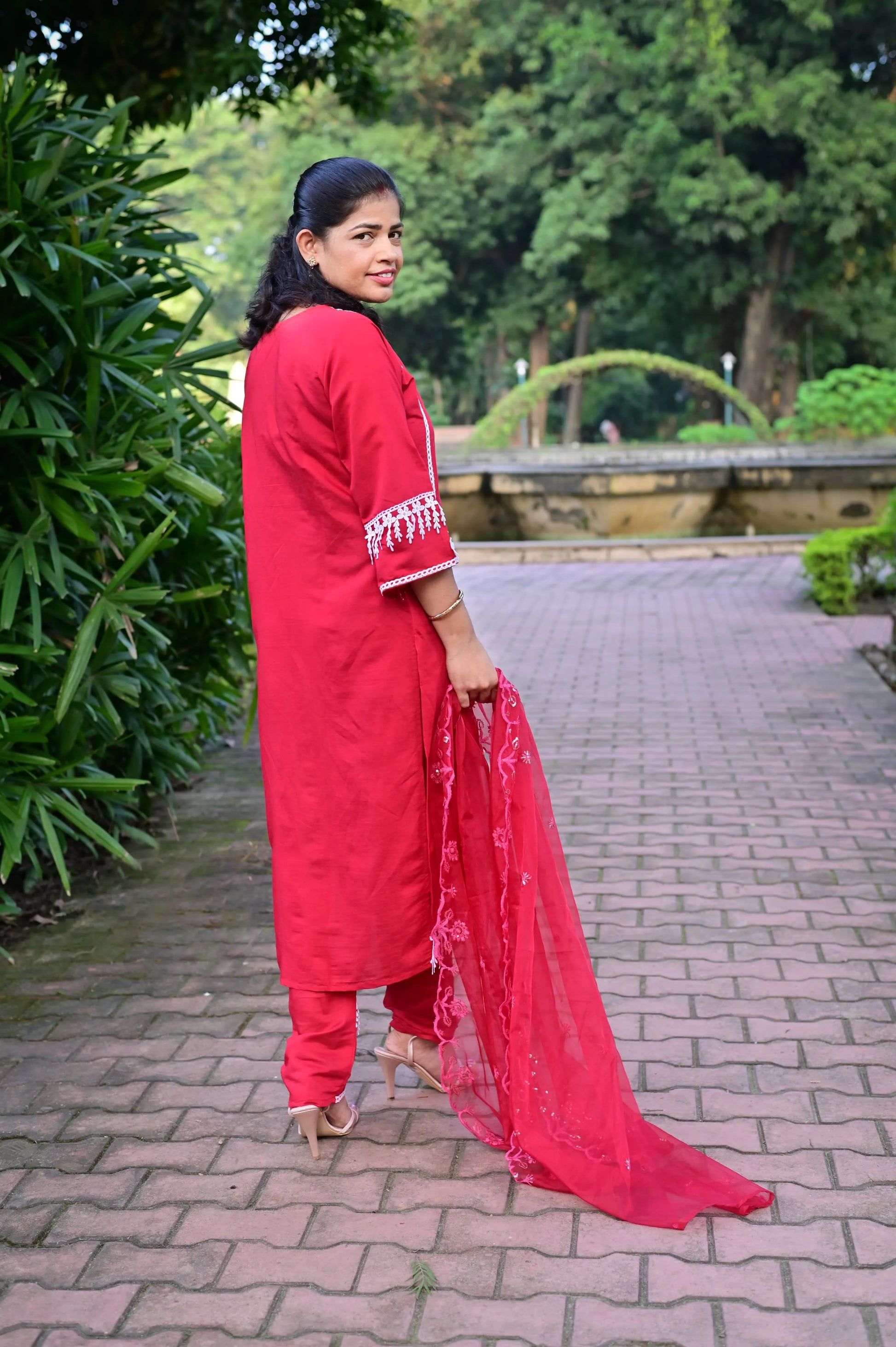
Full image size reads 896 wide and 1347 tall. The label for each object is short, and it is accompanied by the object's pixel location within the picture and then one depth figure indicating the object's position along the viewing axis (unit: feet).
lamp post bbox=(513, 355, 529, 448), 95.97
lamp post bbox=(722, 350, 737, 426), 97.55
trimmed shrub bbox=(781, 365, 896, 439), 64.28
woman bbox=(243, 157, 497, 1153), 8.38
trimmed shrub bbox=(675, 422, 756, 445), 77.46
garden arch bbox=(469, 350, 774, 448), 61.87
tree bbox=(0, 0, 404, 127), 21.99
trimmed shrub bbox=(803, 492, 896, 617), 32.45
